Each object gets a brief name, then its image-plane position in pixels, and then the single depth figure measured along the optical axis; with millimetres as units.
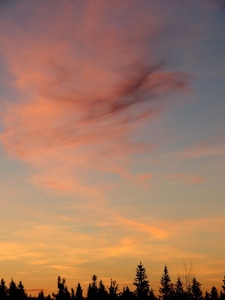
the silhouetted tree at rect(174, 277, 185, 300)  166888
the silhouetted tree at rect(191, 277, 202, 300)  174300
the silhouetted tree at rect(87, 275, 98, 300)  174050
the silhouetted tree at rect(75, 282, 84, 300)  192625
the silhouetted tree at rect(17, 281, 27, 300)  172775
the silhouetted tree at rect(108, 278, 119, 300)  165288
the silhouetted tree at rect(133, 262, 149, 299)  149000
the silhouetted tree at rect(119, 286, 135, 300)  142075
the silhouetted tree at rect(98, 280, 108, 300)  169125
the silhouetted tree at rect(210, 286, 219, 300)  177450
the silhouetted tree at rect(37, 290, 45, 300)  170650
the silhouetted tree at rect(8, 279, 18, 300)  169500
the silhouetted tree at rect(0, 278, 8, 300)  168750
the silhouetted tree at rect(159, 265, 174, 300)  156875
